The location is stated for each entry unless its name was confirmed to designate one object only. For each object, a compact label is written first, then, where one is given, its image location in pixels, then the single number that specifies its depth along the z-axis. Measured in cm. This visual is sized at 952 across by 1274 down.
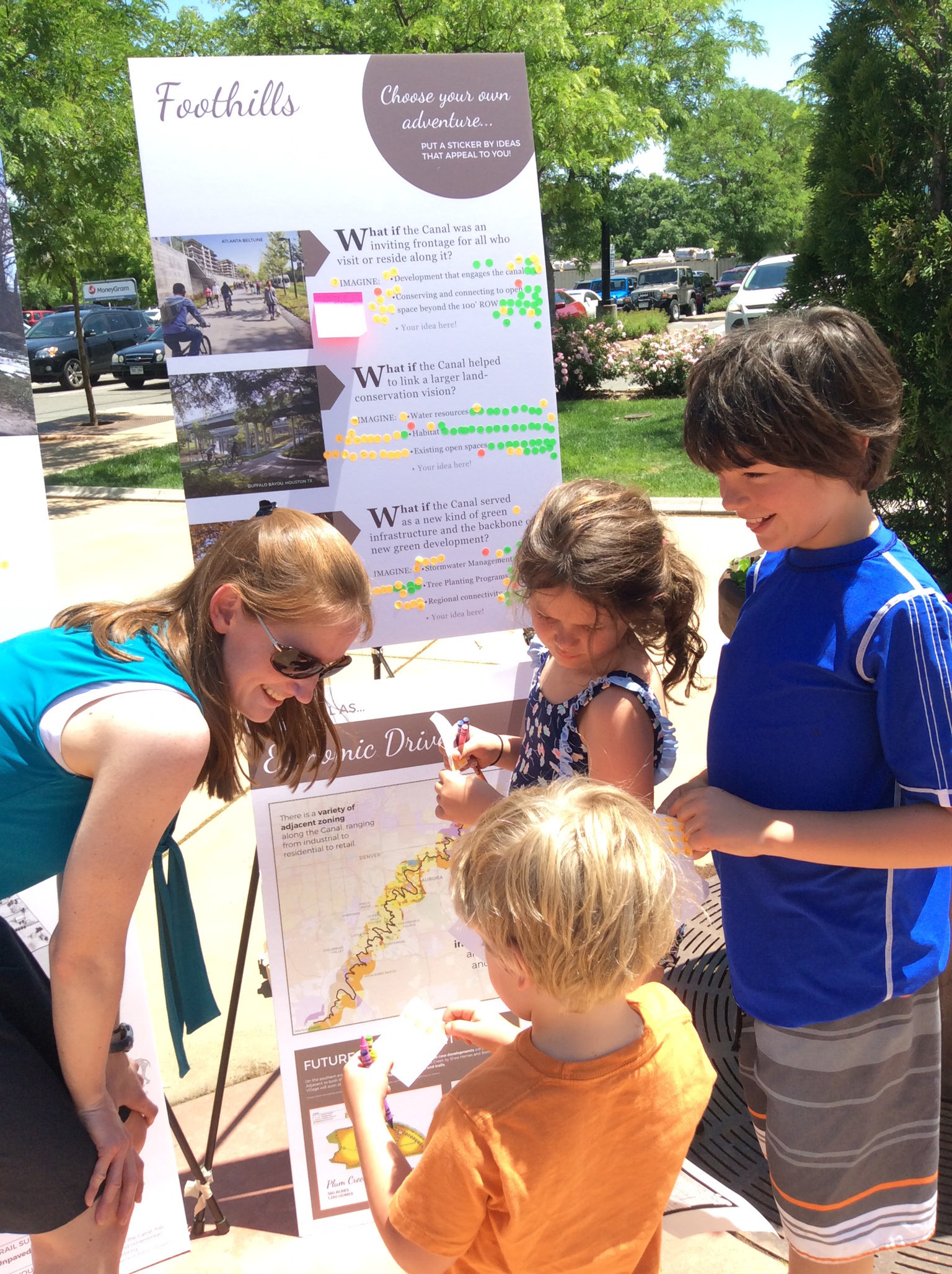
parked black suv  2038
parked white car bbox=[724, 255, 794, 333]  1430
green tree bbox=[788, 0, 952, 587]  271
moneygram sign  2709
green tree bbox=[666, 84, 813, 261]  3347
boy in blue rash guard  132
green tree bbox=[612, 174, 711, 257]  3994
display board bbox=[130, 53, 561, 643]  209
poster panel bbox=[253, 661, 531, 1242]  211
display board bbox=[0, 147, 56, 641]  204
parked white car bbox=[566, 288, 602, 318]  2901
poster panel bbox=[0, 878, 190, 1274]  203
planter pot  288
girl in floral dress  159
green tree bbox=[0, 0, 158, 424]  780
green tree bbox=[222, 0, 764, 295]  970
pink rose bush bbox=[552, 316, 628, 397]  1336
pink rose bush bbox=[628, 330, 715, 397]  1262
